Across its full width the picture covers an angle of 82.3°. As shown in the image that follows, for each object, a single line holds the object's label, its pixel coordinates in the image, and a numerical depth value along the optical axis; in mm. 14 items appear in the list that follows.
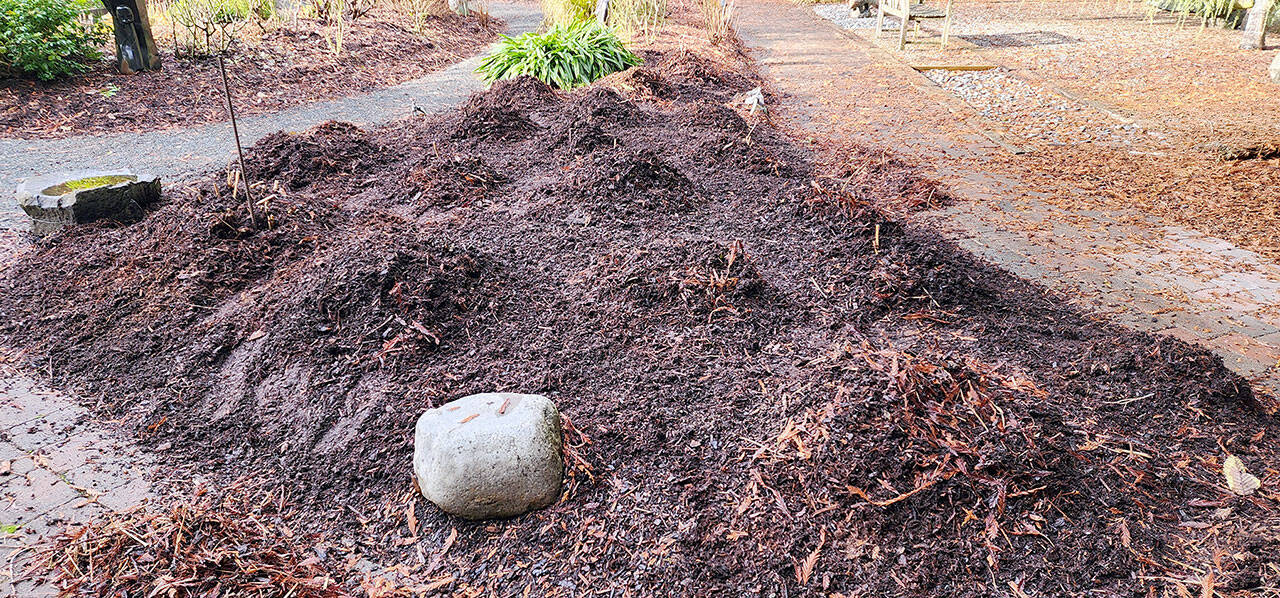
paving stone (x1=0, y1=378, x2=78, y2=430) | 2895
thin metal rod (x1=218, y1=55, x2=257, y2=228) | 3711
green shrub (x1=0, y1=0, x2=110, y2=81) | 6875
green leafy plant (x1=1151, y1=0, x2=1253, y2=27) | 11258
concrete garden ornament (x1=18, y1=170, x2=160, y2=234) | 4285
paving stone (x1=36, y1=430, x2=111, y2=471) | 2646
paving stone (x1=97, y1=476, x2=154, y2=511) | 2453
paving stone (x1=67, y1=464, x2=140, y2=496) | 2529
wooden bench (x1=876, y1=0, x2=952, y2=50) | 10766
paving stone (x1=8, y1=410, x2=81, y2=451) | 2752
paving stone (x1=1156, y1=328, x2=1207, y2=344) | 3408
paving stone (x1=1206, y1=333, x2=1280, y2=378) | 3180
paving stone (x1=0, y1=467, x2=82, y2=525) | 2416
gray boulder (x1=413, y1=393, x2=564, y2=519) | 2264
